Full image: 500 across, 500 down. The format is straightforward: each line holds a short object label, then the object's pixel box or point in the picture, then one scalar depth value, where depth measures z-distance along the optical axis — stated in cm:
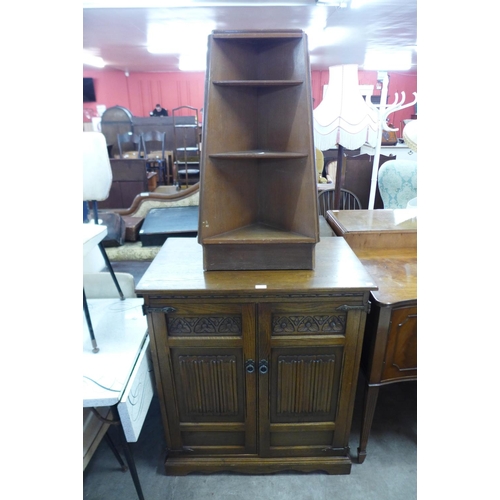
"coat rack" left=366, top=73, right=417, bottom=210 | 216
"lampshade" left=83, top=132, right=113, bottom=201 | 119
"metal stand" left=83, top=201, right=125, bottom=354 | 123
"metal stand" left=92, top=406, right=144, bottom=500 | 111
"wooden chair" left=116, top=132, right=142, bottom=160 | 621
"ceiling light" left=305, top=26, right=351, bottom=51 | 394
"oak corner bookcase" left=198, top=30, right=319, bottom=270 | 106
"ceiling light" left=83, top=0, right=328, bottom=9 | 272
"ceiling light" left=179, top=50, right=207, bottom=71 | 568
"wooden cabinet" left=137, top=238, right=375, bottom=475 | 109
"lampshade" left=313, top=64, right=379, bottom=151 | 167
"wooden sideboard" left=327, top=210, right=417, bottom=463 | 117
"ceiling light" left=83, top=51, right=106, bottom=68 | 562
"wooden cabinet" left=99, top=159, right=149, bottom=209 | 410
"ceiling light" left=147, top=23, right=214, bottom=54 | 371
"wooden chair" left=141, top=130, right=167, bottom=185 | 566
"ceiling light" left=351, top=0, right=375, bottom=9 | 280
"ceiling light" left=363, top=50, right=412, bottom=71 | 589
